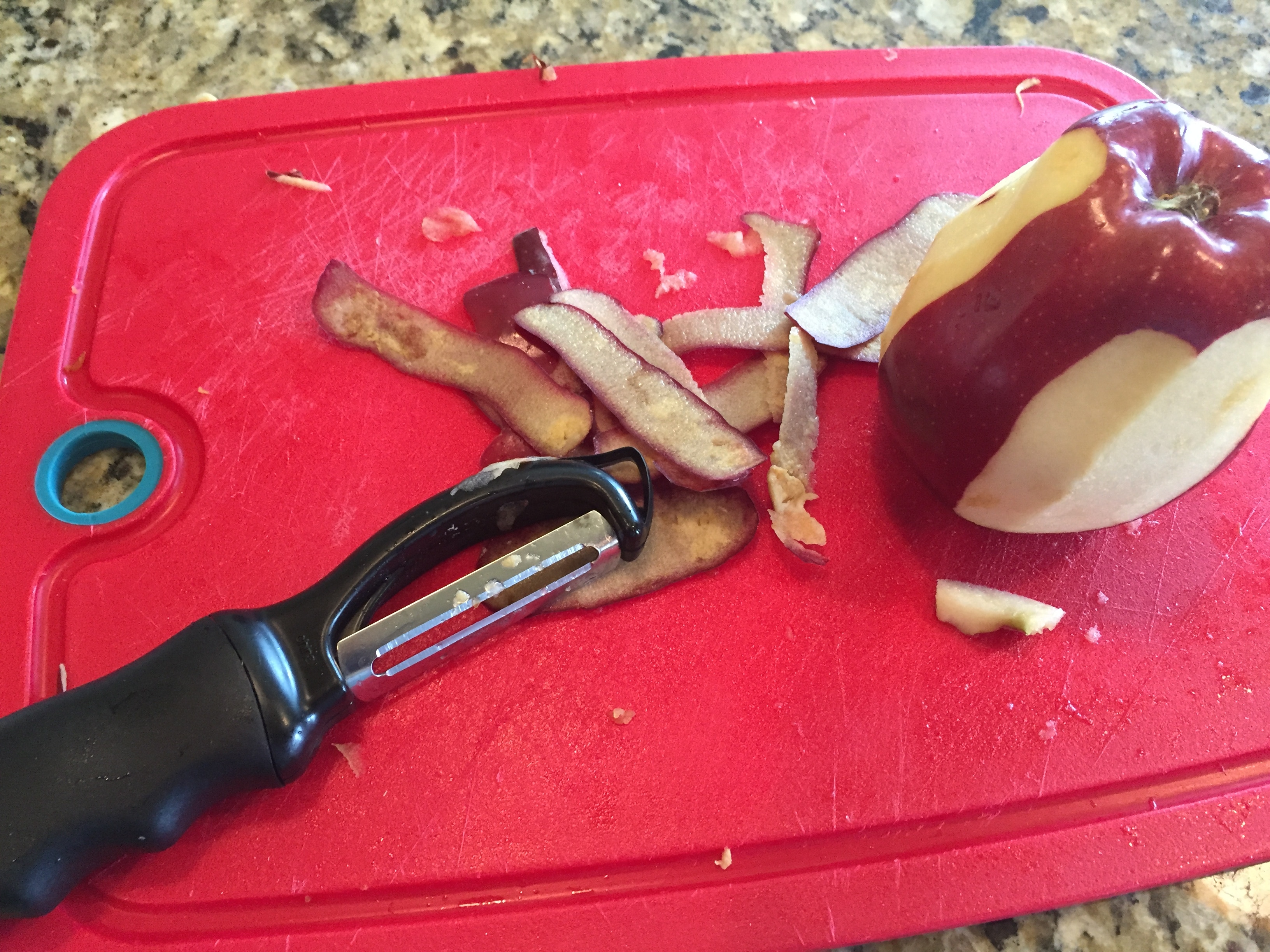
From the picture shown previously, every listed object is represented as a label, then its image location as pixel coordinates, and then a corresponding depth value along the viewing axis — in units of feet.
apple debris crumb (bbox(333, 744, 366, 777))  0.63
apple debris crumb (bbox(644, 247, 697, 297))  0.77
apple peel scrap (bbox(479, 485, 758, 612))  0.67
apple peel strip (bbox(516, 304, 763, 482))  0.69
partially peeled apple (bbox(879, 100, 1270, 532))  0.53
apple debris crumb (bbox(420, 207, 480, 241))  0.79
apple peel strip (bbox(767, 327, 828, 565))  0.68
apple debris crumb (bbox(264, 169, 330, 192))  0.80
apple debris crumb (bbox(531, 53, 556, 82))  0.83
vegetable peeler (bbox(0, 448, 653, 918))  0.56
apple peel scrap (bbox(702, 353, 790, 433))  0.72
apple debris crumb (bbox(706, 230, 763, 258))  0.78
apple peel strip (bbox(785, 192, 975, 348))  0.73
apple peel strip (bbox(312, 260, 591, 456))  0.71
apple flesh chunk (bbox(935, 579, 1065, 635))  0.65
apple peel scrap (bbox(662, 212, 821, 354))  0.74
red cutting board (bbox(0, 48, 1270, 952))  0.62
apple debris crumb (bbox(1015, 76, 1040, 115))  0.84
